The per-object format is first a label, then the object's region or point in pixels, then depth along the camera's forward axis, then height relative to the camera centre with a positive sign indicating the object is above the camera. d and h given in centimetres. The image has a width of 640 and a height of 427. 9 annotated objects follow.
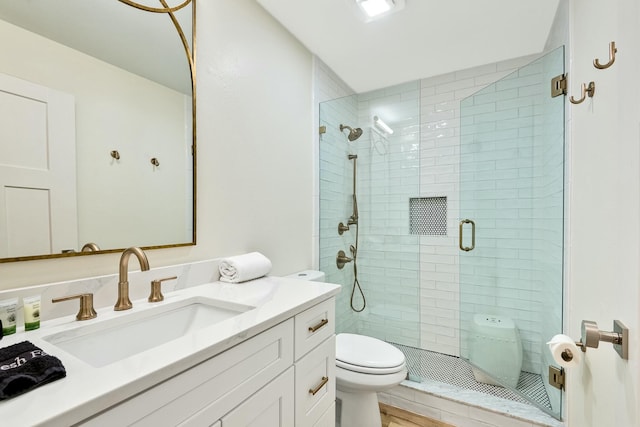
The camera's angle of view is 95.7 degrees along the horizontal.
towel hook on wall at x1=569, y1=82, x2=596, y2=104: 102 +44
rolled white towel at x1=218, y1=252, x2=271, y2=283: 142 -30
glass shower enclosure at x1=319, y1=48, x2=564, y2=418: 215 -8
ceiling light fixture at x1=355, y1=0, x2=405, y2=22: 167 +120
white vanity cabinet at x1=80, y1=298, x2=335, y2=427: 64 -51
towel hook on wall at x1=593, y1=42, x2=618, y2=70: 74 +40
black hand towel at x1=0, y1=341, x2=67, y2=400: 53 -32
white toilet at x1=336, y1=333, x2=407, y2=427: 159 -94
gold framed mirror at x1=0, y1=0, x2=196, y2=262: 88 +30
